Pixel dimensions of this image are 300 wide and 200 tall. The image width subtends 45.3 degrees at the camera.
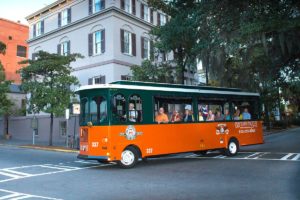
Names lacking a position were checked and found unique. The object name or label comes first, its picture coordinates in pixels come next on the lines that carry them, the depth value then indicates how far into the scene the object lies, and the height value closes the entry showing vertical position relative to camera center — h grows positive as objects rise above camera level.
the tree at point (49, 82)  25.44 +3.36
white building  29.64 +8.38
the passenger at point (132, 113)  13.47 +0.52
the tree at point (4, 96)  32.22 +3.08
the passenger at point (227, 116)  17.00 +0.42
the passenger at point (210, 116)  16.16 +0.42
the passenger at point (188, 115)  15.29 +0.46
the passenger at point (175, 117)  14.84 +0.37
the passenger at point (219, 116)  16.55 +0.42
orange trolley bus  13.07 +0.21
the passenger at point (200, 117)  15.76 +0.37
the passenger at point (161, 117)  14.27 +0.37
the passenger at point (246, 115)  17.86 +0.47
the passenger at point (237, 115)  17.39 +0.47
